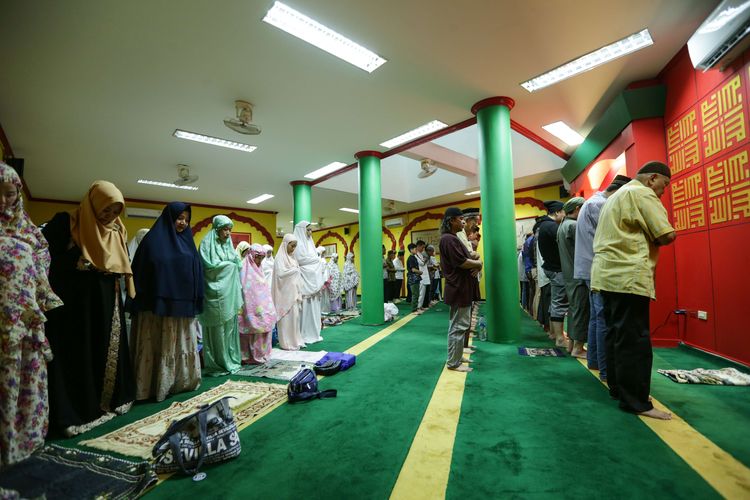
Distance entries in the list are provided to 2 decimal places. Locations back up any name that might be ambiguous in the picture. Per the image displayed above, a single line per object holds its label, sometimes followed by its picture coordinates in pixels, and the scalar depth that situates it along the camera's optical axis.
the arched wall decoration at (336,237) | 15.46
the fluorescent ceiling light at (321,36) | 2.96
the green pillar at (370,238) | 6.10
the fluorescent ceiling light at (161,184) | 8.07
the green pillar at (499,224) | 4.28
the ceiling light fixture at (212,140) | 5.41
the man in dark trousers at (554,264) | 3.74
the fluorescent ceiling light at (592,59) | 3.31
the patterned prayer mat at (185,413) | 1.91
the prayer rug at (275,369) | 3.19
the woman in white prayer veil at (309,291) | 4.82
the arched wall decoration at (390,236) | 12.59
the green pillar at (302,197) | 8.26
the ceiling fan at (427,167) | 7.25
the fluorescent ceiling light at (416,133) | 5.37
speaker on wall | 5.32
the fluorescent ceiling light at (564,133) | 5.43
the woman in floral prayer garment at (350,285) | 9.33
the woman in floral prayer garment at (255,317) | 3.70
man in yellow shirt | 2.02
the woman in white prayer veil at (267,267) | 4.39
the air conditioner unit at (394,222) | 12.19
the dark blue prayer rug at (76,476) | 1.46
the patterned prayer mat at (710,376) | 2.52
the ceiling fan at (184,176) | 6.88
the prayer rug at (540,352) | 3.57
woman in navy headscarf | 2.59
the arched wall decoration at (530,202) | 8.81
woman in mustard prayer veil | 2.15
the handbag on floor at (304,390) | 2.52
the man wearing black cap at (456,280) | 3.06
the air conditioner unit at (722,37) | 2.36
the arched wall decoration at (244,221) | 10.85
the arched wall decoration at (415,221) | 11.38
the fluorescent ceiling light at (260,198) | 10.05
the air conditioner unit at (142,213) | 9.77
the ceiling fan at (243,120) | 4.20
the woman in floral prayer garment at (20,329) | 1.65
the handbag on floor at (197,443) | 1.65
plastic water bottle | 4.52
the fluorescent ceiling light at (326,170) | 7.23
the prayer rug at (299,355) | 3.76
